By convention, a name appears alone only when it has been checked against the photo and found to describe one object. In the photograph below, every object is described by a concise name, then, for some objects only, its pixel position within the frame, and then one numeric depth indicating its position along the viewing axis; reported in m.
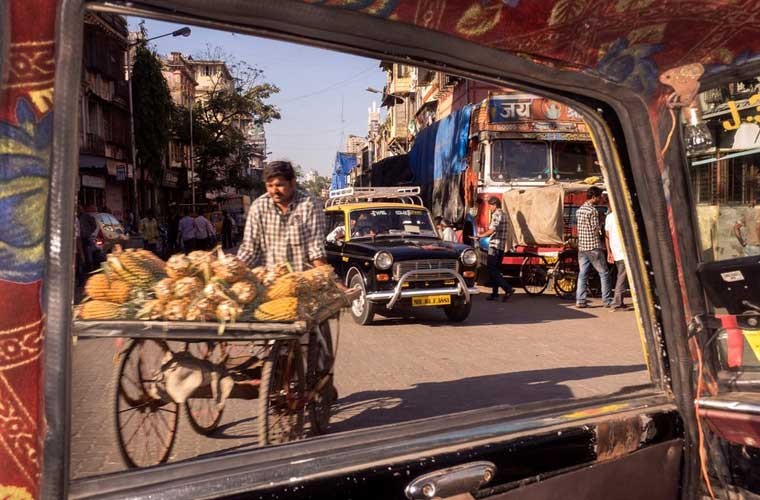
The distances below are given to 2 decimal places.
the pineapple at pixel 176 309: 2.73
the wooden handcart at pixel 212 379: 2.99
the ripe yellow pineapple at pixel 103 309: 2.35
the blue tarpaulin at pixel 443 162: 13.96
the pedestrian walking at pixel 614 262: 9.41
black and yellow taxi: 9.34
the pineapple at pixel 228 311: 2.85
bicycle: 12.58
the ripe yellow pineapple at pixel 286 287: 3.22
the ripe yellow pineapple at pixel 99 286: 2.53
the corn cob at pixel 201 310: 2.75
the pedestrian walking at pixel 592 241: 10.84
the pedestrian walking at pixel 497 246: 12.02
